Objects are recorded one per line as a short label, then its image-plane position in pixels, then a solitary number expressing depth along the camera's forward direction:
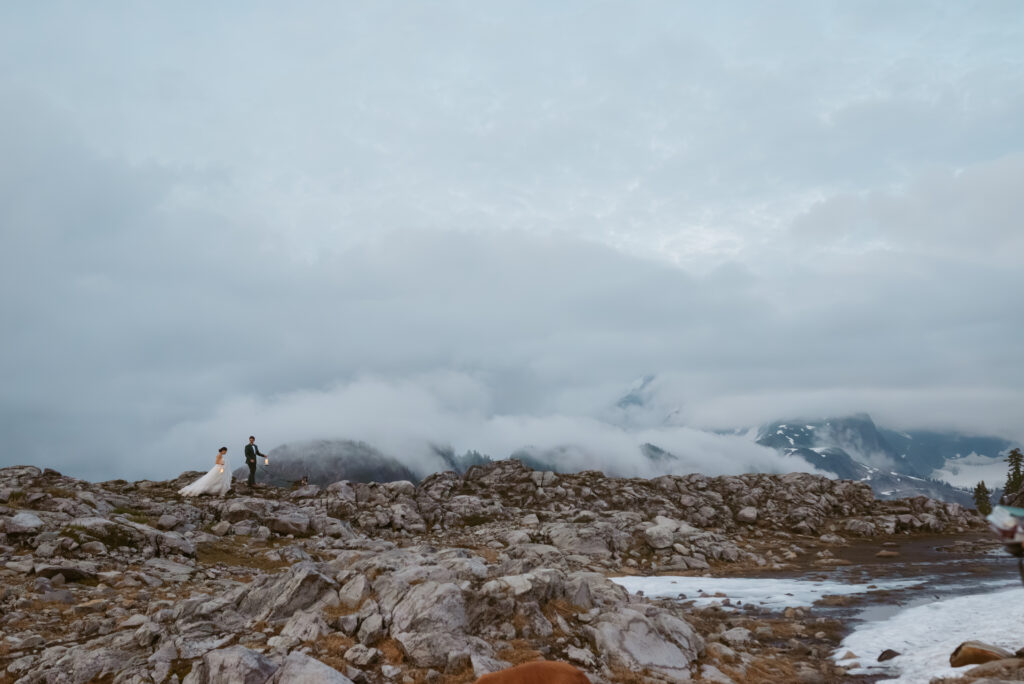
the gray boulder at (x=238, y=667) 9.02
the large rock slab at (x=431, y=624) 10.56
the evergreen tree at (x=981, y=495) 81.86
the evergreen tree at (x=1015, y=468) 69.75
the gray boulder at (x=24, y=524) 17.23
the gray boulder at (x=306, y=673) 9.02
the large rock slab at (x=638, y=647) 11.51
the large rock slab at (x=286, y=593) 12.08
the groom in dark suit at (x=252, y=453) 31.68
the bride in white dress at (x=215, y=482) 29.39
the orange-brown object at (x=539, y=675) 7.25
